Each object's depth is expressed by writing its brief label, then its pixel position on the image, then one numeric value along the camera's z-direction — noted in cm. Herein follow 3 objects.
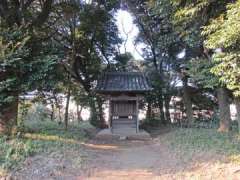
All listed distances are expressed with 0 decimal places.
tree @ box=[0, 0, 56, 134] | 1008
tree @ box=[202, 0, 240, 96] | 699
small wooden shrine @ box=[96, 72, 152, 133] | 1650
